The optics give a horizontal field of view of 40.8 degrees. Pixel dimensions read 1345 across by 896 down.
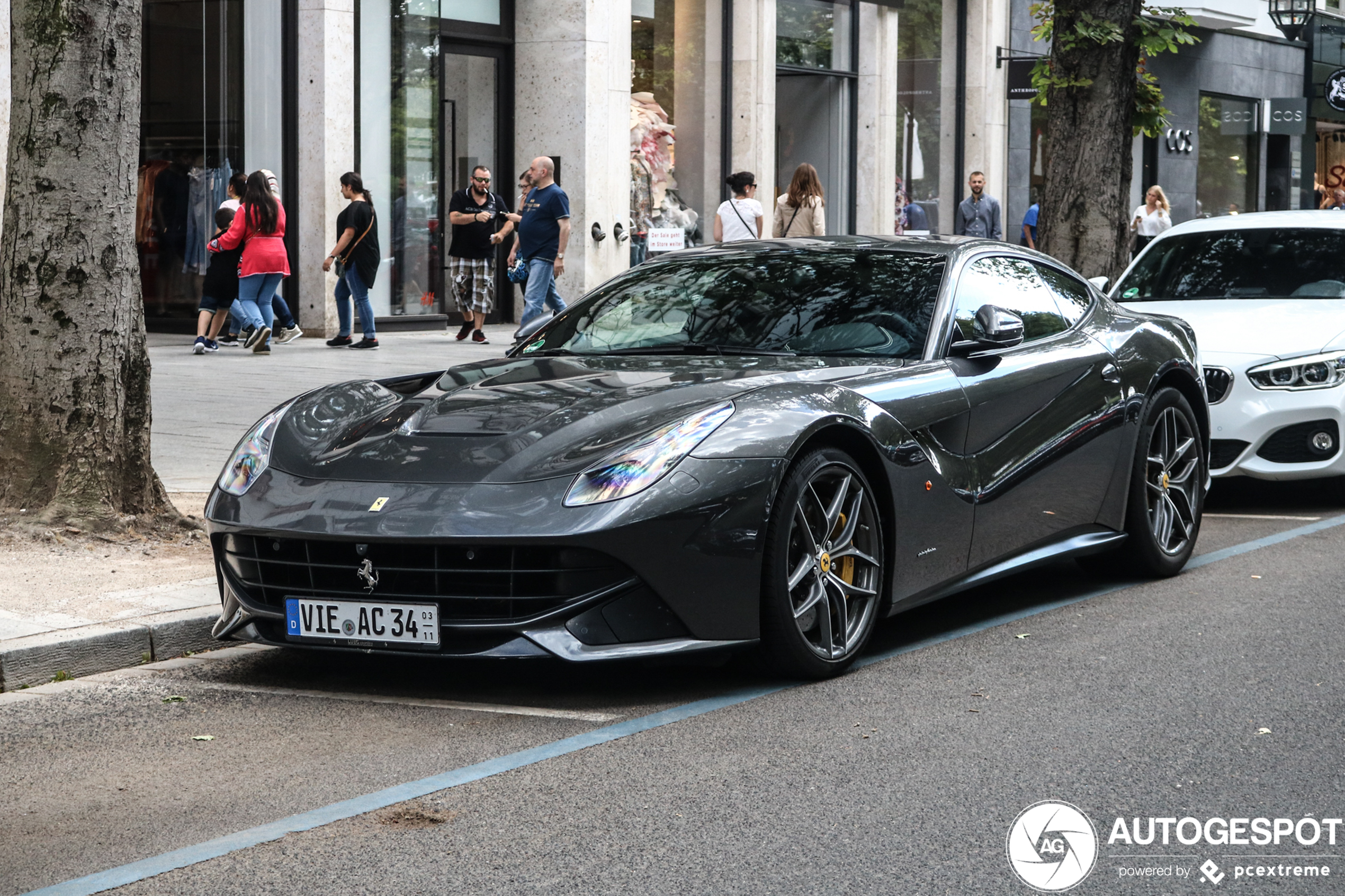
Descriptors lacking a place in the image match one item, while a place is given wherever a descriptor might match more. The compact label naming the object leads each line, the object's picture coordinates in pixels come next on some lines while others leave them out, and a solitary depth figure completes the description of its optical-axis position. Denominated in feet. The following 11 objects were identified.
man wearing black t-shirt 62.44
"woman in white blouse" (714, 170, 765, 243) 52.13
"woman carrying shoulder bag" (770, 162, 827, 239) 51.13
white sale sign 67.36
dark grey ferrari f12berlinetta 16.49
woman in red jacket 54.85
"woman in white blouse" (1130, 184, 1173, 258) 81.41
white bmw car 30.14
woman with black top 58.08
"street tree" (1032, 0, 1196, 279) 45.93
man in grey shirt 83.15
